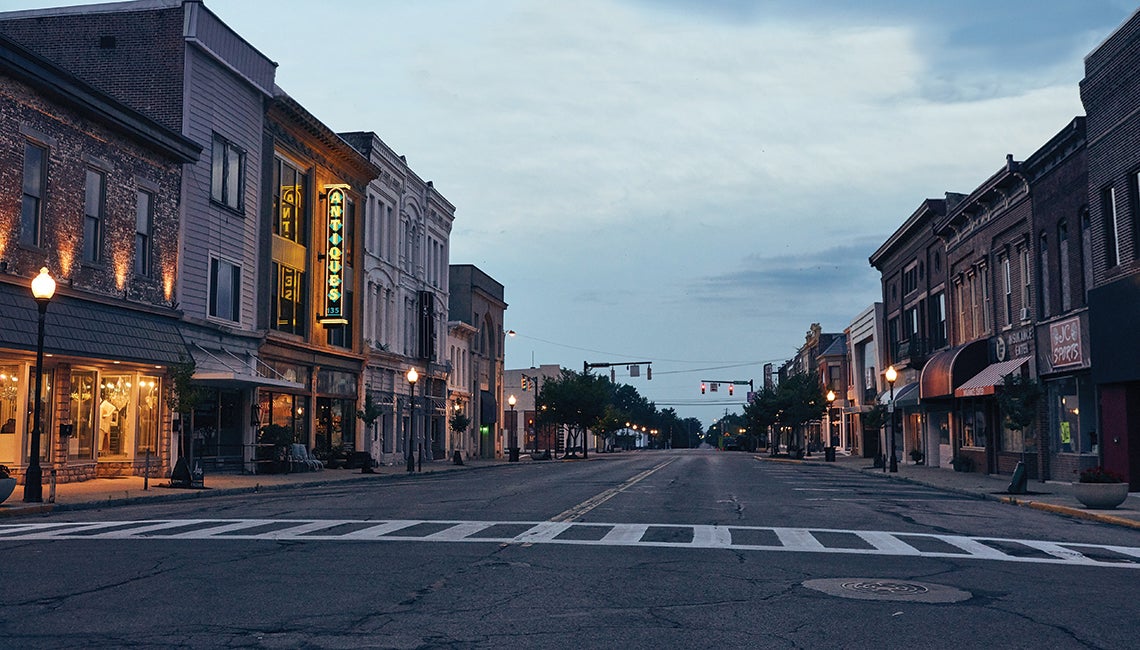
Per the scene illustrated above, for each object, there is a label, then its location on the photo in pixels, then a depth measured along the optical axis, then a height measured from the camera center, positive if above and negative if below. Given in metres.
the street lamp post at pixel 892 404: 38.89 +0.55
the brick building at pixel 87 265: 24.75 +4.18
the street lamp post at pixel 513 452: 62.25 -1.87
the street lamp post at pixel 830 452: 55.40 -1.86
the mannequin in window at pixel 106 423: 29.08 +0.03
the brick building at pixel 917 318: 46.56 +4.97
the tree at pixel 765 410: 77.00 +0.74
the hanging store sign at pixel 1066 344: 28.94 +2.14
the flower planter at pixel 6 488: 18.47 -1.14
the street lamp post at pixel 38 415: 20.19 +0.18
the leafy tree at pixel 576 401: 80.69 +1.55
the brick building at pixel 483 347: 70.50 +5.43
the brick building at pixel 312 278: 39.84 +5.97
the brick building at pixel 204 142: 33.12 +9.48
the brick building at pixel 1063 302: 28.94 +3.41
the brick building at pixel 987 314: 34.31 +3.82
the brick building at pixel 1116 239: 25.09 +4.52
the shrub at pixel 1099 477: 20.66 -1.18
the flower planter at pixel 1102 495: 20.42 -1.52
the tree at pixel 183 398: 26.06 +0.67
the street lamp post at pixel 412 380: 38.66 +1.59
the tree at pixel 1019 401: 28.83 +0.48
